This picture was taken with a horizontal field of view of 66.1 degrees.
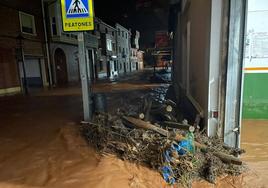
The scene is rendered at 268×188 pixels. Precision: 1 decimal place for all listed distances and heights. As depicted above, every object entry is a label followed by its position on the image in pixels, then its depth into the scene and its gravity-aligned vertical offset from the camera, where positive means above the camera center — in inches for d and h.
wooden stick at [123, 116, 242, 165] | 134.2 -49.7
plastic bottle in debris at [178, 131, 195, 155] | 133.0 -53.5
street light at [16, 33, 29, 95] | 455.4 +36.2
